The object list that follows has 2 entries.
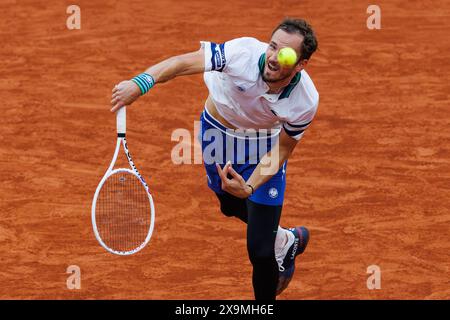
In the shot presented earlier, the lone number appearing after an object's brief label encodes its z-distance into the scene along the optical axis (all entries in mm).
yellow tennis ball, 12320
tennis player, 12633
